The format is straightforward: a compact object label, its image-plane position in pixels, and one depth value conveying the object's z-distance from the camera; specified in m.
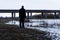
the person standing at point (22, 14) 9.96
